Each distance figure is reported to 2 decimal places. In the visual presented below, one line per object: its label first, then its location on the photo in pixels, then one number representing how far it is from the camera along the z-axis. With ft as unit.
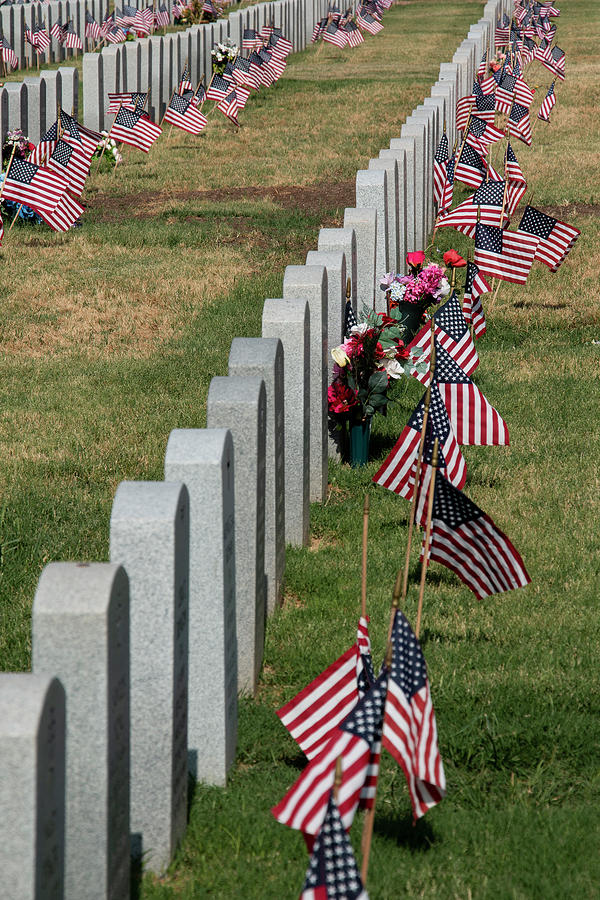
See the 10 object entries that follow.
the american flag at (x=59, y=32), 104.58
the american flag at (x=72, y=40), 104.68
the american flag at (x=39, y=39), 98.78
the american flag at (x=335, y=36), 105.40
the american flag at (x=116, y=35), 105.50
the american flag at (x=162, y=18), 120.06
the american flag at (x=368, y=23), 115.85
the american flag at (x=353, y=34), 109.61
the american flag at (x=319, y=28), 118.11
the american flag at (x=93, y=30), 109.09
